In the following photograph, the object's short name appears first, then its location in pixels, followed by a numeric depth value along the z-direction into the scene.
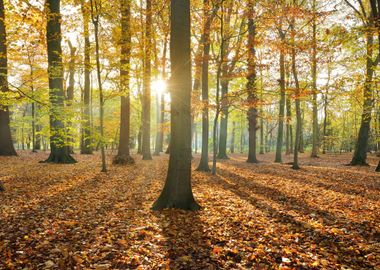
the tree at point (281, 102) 14.27
